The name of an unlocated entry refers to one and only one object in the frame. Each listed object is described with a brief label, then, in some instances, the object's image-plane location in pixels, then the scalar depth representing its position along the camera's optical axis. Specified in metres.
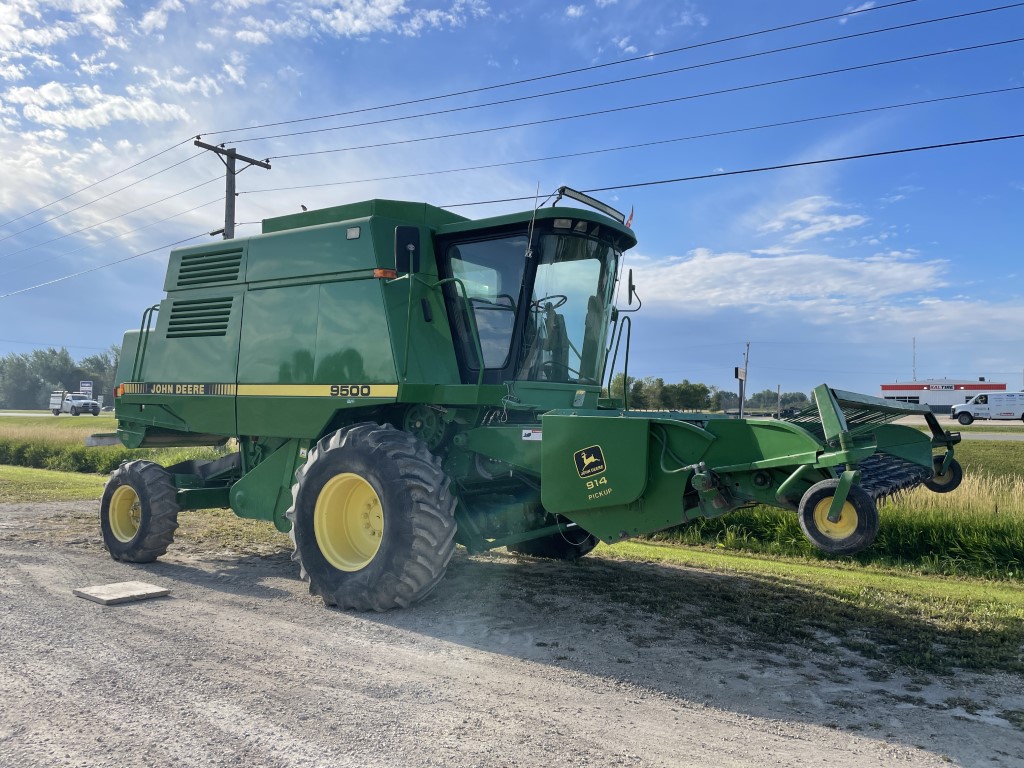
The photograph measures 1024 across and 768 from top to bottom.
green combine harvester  4.99
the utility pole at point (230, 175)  20.92
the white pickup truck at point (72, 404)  58.44
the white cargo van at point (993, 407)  48.34
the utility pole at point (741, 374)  17.20
